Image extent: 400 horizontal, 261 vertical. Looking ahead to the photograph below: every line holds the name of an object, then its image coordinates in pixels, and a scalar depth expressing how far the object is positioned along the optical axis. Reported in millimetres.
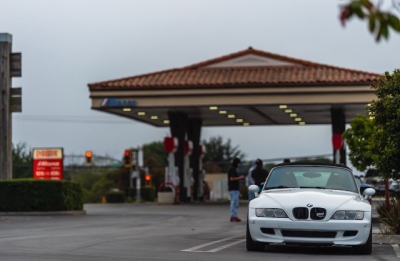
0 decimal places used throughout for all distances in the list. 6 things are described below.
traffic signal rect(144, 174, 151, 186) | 59338
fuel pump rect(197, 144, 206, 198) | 46406
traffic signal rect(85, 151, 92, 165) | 53531
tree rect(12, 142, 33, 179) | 66250
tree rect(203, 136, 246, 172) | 112562
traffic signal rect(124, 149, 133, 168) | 52125
